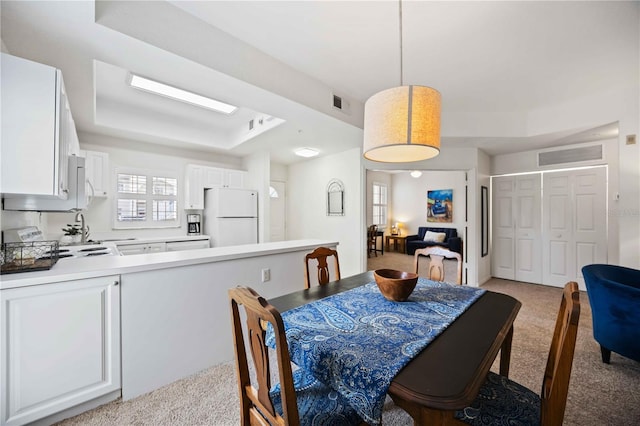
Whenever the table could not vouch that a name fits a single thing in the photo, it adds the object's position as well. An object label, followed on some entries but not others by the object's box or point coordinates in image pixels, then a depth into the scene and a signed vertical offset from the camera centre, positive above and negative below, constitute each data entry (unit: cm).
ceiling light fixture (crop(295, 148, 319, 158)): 461 +108
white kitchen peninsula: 167 -66
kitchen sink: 388 -40
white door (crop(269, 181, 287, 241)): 601 +6
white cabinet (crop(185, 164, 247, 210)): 474 +58
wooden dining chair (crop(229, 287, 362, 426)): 85 -69
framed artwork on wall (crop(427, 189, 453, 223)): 810 +22
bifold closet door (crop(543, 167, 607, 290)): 407 -16
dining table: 81 -54
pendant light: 138 +51
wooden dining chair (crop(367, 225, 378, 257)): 787 -78
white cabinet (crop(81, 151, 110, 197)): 375 +60
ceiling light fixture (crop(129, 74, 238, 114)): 293 +143
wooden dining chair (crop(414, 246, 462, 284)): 212 -41
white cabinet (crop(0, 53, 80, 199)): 148 +50
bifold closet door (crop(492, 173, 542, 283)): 467 -29
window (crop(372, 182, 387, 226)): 872 +30
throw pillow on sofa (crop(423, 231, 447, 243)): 762 -70
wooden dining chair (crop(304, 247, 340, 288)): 212 -41
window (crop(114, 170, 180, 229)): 427 +23
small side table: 845 -95
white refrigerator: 457 -6
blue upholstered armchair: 194 -79
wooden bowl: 149 -43
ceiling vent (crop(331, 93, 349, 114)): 311 +131
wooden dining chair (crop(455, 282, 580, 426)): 90 -80
